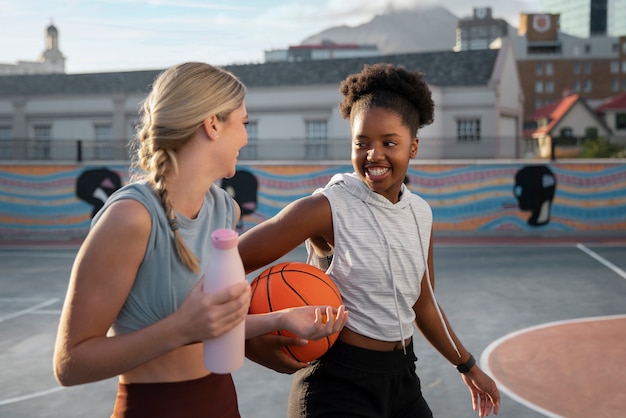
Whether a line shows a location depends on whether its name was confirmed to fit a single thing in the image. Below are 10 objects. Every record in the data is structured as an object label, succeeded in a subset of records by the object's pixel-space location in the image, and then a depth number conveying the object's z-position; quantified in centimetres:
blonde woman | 202
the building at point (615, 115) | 7031
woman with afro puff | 291
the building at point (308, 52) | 8025
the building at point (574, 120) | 6796
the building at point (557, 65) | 10131
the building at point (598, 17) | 16288
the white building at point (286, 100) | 3357
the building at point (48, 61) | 9644
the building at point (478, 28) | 12862
